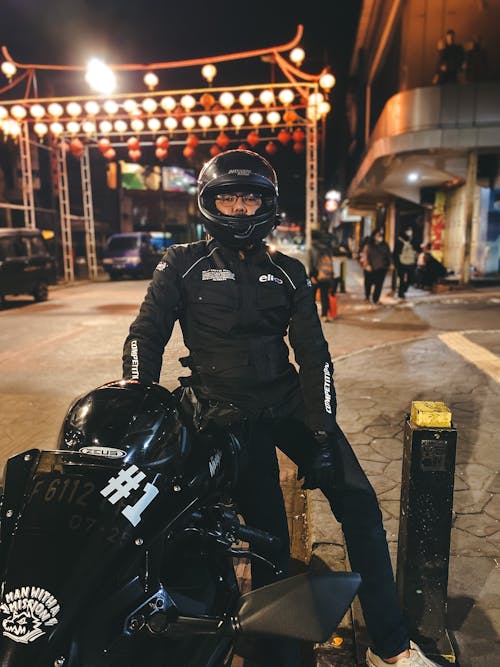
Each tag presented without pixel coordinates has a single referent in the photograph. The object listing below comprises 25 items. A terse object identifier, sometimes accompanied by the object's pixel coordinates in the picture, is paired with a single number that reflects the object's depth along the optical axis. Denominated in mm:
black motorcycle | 1212
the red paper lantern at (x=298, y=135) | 18422
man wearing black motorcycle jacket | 2219
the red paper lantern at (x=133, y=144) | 19406
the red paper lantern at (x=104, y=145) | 19672
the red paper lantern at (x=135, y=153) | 19812
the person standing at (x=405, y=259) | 14102
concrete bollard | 2166
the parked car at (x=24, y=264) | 14383
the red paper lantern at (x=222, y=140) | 18484
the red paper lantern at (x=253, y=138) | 18317
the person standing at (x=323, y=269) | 11461
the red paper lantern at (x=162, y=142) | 19298
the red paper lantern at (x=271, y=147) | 19636
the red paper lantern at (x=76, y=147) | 19917
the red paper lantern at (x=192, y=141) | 19077
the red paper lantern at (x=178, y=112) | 17953
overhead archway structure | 16547
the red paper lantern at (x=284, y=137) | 18219
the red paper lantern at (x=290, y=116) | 17062
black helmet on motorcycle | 1446
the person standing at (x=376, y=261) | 12938
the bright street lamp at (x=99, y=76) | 16891
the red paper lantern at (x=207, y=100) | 17234
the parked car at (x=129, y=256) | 23734
